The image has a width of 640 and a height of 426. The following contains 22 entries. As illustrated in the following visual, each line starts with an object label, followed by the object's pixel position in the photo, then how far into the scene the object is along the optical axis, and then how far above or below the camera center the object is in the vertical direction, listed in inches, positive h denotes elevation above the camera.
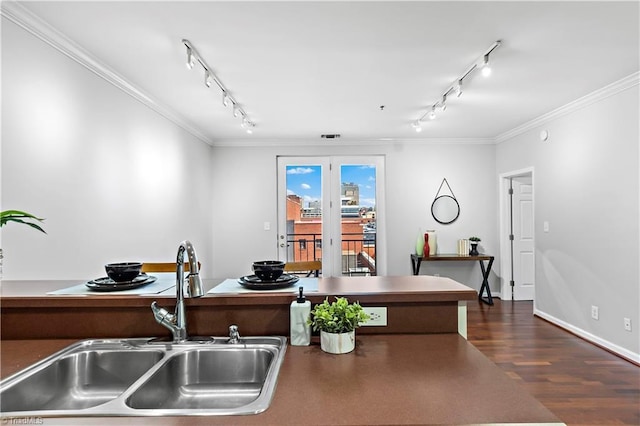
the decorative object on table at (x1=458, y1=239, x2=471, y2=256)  215.0 -18.0
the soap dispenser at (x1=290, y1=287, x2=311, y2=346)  47.7 -14.4
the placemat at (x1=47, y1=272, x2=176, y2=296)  52.9 -10.8
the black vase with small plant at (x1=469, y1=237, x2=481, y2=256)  209.9 -16.4
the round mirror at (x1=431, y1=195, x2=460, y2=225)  221.0 +5.4
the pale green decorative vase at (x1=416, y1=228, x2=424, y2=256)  213.0 -16.4
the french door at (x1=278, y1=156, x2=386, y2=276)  221.1 +4.7
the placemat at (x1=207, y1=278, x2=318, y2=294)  53.3 -10.8
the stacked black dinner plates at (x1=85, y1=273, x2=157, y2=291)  53.6 -9.9
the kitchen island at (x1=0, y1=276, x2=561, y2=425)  31.3 -17.0
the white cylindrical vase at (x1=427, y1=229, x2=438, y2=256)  212.7 -15.3
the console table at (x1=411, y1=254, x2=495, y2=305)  203.3 -25.2
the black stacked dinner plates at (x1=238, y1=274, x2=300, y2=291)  54.4 -9.9
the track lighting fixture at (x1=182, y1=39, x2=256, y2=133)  97.7 +46.2
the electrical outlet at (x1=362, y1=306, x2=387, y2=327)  52.0 -14.3
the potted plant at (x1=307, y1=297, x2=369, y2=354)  45.1 -13.5
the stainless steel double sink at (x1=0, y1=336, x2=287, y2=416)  44.1 -19.6
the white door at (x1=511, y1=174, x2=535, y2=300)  211.6 -12.4
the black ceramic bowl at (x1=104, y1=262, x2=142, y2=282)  55.9 -8.3
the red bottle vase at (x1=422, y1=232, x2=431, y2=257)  208.4 -17.8
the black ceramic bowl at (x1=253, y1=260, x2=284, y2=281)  55.9 -8.3
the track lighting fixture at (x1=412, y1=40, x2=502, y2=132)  101.8 +46.9
